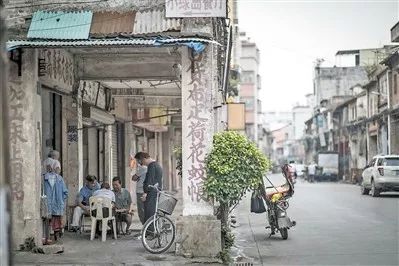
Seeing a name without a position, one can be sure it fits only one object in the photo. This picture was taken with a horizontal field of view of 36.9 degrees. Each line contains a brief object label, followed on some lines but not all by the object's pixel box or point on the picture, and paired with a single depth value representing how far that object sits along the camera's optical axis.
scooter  12.88
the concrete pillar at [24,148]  10.23
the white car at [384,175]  25.84
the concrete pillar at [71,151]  13.88
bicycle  10.54
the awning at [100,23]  10.10
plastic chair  11.92
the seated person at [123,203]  12.93
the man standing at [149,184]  12.29
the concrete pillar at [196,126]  10.13
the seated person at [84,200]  12.78
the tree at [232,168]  9.98
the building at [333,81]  72.12
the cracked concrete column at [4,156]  3.65
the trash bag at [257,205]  12.97
